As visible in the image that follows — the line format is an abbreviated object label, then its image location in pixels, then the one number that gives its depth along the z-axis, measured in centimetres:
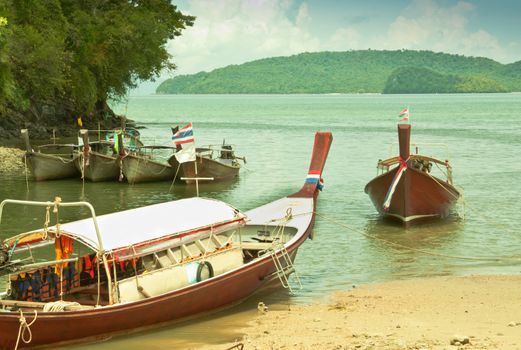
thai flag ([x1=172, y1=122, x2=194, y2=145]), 2194
